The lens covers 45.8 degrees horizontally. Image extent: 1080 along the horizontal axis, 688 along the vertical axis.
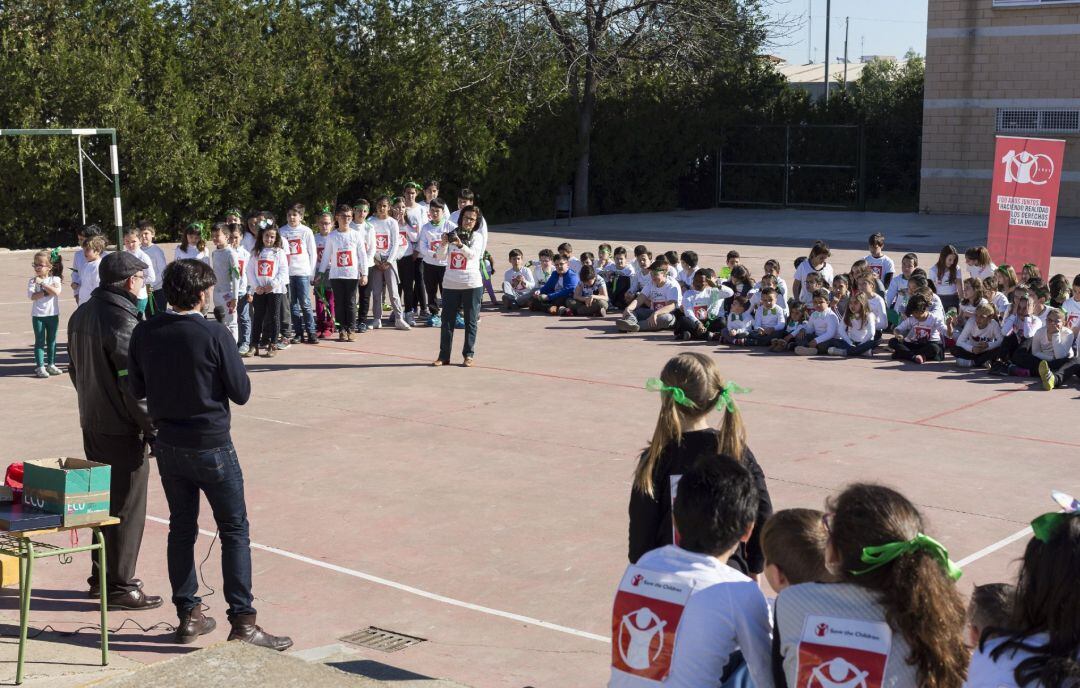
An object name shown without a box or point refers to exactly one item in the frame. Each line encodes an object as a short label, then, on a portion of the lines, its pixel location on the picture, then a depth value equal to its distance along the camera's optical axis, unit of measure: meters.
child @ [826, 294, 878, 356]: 14.72
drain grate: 6.26
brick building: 34.50
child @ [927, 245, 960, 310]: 16.05
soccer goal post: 14.60
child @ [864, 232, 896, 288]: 17.27
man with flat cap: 6.62
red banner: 16.84
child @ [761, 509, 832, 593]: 3.64
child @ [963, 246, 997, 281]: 16.03
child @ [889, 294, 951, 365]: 14.33
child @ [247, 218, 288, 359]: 14.46
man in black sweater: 5.99
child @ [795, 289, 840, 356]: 14.90
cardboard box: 5.87
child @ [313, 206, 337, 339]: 16.34
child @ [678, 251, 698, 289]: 17.11
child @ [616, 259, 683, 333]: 16.44
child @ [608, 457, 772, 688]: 3.57
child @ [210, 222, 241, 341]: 14.31
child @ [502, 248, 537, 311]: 18.61
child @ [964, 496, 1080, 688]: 3.03
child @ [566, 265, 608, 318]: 17.75
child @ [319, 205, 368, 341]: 15.85
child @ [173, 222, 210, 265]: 14.84
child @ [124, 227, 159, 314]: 13.91
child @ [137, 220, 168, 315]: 14.48
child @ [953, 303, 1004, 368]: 13.82
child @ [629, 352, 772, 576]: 4.64
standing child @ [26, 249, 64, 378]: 13.44
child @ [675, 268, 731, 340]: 16.02
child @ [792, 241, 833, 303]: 16.38
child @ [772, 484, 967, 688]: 3.37
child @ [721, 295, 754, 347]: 15.53
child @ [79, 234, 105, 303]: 13.29
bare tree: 35.12
